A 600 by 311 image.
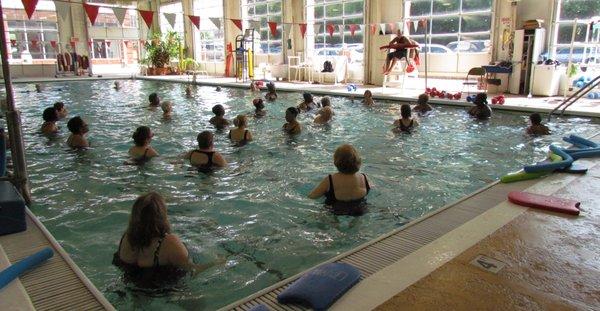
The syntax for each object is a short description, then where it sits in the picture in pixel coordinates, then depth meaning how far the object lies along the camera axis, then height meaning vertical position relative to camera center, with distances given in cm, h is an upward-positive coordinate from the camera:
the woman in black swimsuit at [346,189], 451 -122
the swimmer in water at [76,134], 748 -108
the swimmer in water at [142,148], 660 -118
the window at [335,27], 1830 +157
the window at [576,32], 1252 +86
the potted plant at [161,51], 2548 +84
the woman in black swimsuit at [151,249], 297 -121
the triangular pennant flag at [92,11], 1253 +153
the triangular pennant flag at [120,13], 1384 +160
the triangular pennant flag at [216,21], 1727 +168
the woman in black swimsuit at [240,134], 780 -114
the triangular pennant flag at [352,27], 1644 +132
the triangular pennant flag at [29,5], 1118 +150
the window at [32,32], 2484 +192
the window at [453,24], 1486 +133
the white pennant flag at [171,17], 1545 +163
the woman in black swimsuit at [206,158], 612 -121
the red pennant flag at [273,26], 1643 +140
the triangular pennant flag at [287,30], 1995 +153
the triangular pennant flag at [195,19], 1551 +157
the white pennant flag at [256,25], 1611 +143
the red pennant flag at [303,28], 1746 +138
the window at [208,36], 2511 +166
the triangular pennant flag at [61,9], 1785 +239
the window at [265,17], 2184 +231
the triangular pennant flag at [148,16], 1375 +152
